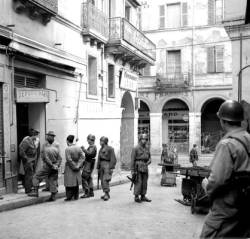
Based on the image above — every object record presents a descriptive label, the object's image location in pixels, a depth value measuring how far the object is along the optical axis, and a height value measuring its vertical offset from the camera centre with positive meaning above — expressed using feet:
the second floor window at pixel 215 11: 96.89 +23.80
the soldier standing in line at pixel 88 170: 37.76 -4.79
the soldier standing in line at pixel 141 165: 35.76 -4.21
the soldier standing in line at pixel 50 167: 34.76 -4.22
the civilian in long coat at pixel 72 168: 35.35 -4.38
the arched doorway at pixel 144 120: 107.24 -1.09
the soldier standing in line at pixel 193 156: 68.34 -6.52
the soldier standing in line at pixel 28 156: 35.65 -3.37
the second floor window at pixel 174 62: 101.76 +12.76
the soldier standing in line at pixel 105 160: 37.09 -3.86
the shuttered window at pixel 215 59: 96.53 +12.82
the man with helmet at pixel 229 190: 11.72 -2.08
